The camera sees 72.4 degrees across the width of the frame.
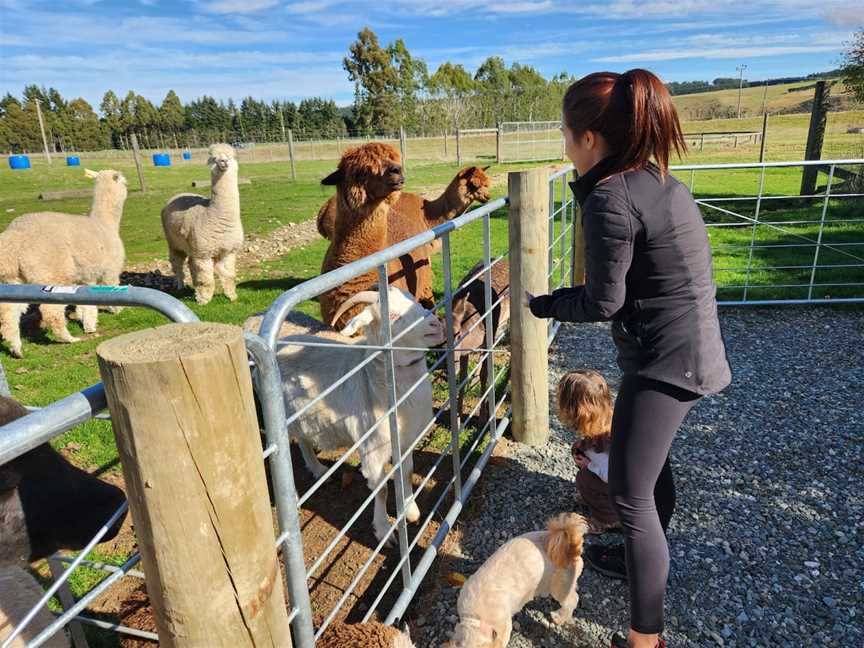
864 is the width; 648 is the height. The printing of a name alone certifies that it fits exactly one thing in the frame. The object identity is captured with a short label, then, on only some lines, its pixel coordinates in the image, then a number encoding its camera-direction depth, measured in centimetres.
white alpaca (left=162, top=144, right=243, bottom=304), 815
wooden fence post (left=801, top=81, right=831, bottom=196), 1223
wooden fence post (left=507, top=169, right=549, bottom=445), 368
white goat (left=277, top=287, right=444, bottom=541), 302
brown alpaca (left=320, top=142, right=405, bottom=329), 466
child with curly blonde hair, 300
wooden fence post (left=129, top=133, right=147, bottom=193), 1965
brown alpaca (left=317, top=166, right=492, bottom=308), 577
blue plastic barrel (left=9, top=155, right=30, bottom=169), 3169
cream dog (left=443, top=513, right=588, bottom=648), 237
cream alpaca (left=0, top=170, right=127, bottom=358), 643
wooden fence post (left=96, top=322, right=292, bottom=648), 103
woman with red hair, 191
